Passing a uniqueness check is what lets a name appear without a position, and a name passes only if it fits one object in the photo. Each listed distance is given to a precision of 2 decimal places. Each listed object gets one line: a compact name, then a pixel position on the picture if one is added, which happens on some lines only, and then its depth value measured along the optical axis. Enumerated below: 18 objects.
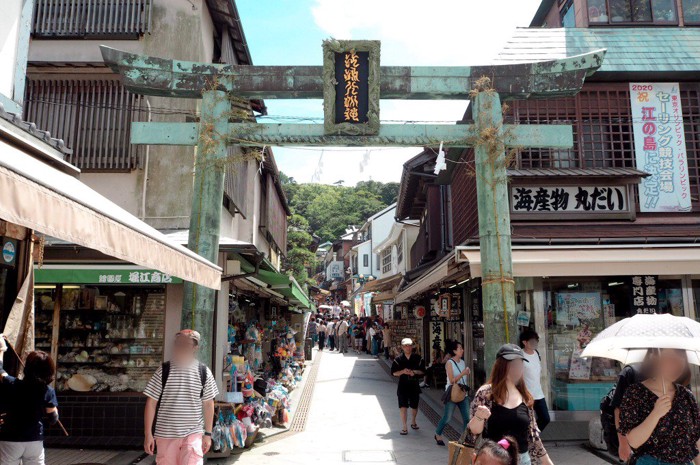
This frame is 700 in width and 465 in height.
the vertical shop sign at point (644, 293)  10.36
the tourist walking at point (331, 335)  33.07
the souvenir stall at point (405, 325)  21.27
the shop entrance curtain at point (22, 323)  5.42
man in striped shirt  5.36
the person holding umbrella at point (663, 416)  3.95
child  3.40
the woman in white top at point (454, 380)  9.23
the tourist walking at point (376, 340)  27.86
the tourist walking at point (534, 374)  6.95
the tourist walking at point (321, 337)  33.25
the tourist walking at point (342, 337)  30.53
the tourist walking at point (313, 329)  31.84
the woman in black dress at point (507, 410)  4.25
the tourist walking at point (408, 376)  10.39
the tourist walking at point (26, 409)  4.83
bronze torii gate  8.32
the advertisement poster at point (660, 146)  11.12
